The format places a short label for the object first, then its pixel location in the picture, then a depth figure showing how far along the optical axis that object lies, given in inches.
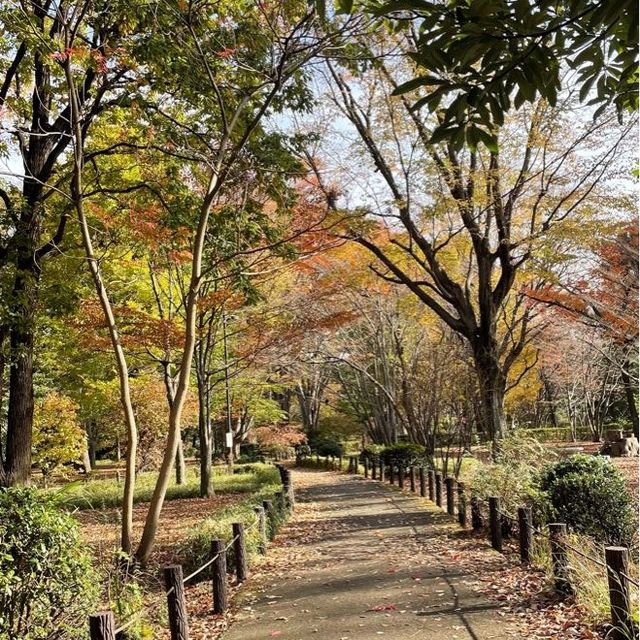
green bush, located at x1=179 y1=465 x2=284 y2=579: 320.2
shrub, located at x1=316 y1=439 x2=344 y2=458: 1413.6
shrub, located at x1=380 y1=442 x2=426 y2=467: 775.1
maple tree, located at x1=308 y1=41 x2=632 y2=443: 436.8
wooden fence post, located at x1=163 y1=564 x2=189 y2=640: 195.2
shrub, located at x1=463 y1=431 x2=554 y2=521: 334.3
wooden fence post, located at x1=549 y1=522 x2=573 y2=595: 218.5
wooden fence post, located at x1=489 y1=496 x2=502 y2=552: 311.3
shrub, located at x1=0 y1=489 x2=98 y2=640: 147.6
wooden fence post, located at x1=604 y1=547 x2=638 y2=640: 171.3
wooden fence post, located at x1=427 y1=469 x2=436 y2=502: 552.1
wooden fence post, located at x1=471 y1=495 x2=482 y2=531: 369.4
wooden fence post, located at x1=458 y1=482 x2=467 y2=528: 393.4
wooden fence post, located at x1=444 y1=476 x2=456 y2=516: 442.3
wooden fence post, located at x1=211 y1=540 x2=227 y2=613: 244.2
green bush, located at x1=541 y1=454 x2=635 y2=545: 288.2
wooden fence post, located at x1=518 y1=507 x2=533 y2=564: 271.7
